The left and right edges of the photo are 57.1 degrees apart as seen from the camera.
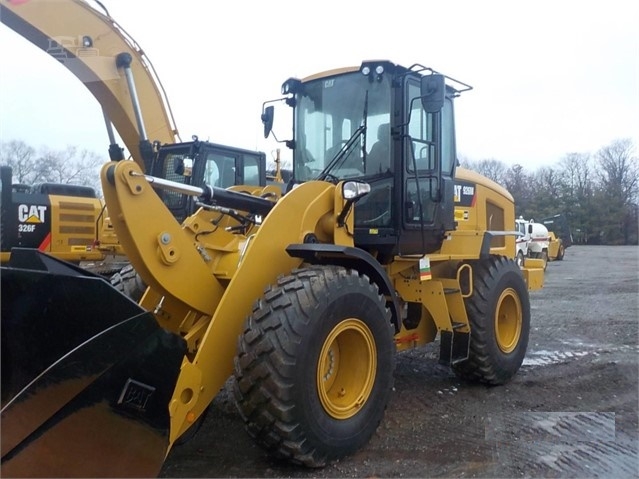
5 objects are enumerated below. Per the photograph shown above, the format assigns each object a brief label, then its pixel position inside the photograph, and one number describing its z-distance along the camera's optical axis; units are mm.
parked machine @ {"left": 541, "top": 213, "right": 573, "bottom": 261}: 28672
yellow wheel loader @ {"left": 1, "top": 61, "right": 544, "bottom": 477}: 2814
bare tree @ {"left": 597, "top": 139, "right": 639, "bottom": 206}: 50891
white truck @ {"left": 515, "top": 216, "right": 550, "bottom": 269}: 25703
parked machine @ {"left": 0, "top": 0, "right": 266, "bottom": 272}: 6914
